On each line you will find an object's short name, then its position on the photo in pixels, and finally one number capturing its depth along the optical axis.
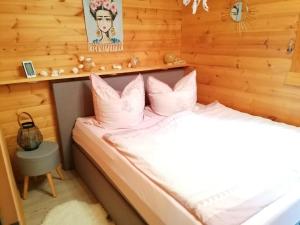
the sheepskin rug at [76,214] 1.79
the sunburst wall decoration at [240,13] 2.26
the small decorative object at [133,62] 2.68
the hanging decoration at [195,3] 1.70
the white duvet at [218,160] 1.10
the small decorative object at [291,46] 1.98
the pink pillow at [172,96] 2.43
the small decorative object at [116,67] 2.62
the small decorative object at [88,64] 2.40
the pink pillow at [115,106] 2.13
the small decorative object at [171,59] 2.91
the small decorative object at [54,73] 2.21
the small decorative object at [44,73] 2.20
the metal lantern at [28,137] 1.99
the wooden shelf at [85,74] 2.04
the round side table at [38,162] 1.91
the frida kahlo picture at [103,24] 2.36
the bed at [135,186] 1.10
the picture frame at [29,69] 2.10
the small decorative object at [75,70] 2.36
